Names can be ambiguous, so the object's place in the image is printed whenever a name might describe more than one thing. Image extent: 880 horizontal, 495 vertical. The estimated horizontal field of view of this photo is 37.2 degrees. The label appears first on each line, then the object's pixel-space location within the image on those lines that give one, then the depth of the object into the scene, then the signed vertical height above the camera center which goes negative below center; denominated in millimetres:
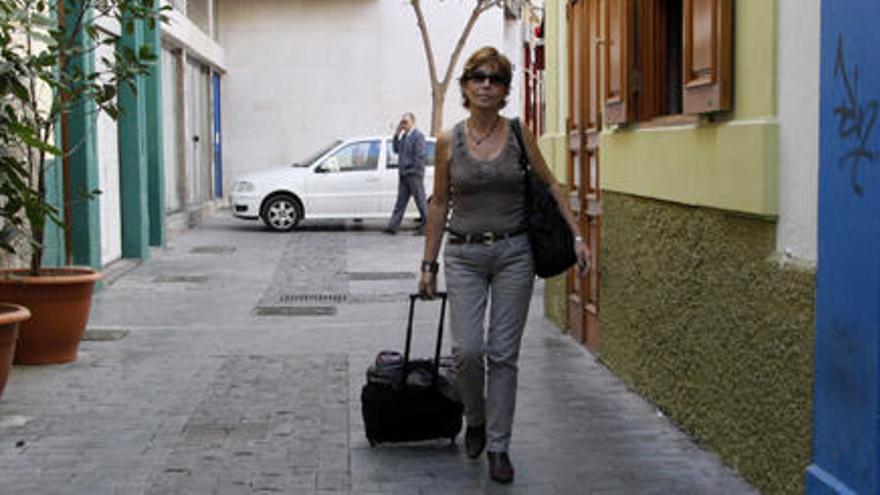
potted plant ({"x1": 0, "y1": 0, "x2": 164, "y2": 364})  7402 +124
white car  20781 -409
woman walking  5707 -354
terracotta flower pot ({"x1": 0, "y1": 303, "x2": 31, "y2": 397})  6859 -898
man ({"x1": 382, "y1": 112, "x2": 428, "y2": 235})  19594 -106
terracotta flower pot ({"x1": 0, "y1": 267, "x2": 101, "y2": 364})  8477 -944
